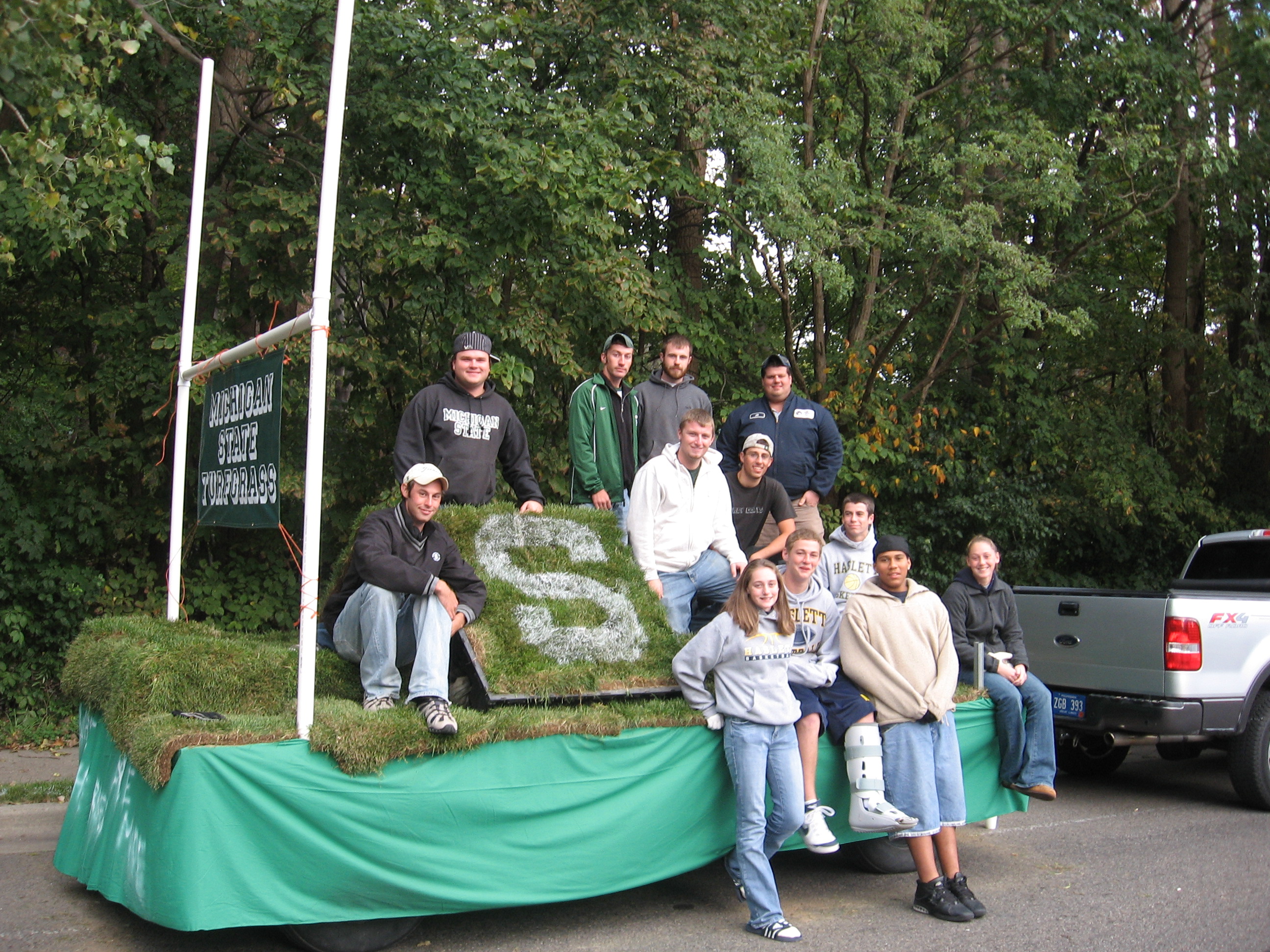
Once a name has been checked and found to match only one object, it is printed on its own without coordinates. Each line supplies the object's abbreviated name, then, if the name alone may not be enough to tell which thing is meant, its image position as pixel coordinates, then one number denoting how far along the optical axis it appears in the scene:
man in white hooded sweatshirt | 6.50
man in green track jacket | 7.36
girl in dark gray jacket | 6.29
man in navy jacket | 7.76
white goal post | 4.54
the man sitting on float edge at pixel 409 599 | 5.08
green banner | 5.00
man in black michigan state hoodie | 6.50
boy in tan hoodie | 5.43
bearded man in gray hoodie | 7.50
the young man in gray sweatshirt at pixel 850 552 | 6.79
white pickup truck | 7.44
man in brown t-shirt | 7.11
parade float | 4.35
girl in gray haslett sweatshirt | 5.15
